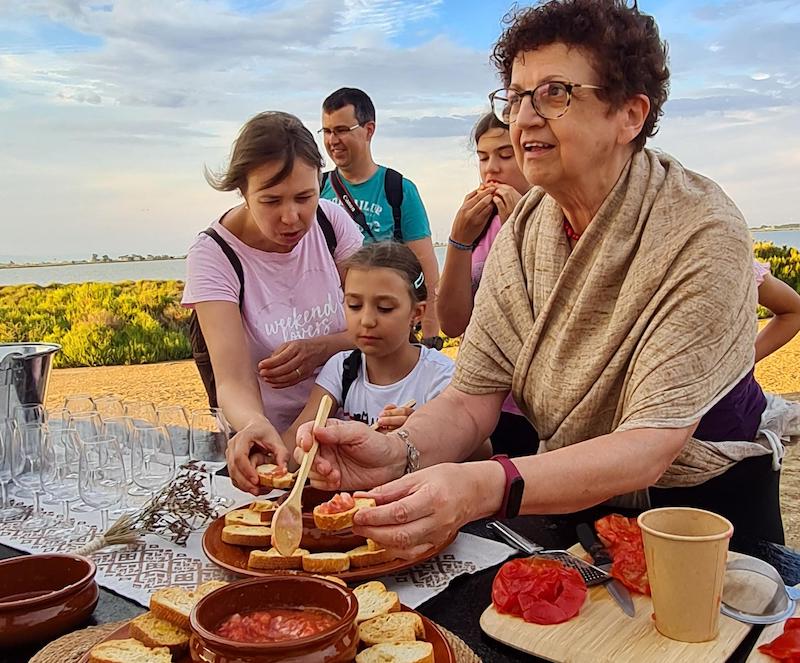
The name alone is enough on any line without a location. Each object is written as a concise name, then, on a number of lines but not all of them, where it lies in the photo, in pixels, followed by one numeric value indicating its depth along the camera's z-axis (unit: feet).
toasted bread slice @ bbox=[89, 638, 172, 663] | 3.71
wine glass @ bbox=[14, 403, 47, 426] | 6.75
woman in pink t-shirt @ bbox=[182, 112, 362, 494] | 8.63
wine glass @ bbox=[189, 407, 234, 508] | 6.21
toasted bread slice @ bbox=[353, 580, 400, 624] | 4.10
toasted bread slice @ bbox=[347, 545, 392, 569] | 4.97
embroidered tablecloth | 4.98
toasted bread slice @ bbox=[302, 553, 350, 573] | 4.89
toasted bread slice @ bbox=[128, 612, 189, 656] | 3.92
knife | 4.47
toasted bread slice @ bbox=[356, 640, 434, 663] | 3.56
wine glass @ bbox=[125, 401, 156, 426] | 6.32
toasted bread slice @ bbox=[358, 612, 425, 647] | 3.80
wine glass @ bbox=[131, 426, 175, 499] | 6.17
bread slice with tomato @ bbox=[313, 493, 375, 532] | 4.98
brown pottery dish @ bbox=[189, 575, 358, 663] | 3.27
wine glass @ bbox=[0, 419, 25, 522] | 6.68
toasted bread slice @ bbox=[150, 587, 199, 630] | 4.04
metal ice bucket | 7.27
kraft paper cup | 4.05
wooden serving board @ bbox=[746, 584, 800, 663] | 3.92
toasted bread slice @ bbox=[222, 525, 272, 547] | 5.30
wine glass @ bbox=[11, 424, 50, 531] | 6.57
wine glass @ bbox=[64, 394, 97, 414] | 7.32
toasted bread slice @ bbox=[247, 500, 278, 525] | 5.60
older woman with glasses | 5.33
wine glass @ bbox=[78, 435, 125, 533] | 5.93
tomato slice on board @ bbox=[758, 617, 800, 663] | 3.83
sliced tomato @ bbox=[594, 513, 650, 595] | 4.65
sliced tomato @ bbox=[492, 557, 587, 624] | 4.32
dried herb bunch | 5.75
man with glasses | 14.15
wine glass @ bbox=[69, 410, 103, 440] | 6.19
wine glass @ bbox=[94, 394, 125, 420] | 6.59
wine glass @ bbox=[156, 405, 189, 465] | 6.38
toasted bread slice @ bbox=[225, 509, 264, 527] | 5.52
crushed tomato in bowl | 3.57
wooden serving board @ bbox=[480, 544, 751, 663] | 4.04
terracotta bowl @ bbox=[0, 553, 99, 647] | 4.22
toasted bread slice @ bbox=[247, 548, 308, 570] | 5.00
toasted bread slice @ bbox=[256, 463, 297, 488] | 6.07
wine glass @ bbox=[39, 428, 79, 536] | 6.31
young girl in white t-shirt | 9.33
